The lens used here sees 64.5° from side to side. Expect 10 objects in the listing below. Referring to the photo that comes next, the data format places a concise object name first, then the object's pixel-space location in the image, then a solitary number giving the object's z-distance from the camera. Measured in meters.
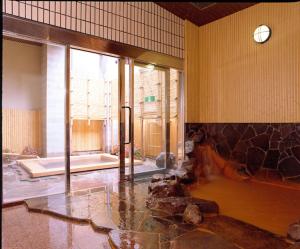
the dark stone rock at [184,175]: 3.91
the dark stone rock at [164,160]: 5.05
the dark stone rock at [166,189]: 3.21
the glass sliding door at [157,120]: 4.93
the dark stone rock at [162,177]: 3.68
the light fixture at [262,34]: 4.03
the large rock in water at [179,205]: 2.77
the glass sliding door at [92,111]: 7.22
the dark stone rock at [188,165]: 4.27
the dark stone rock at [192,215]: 2.51
